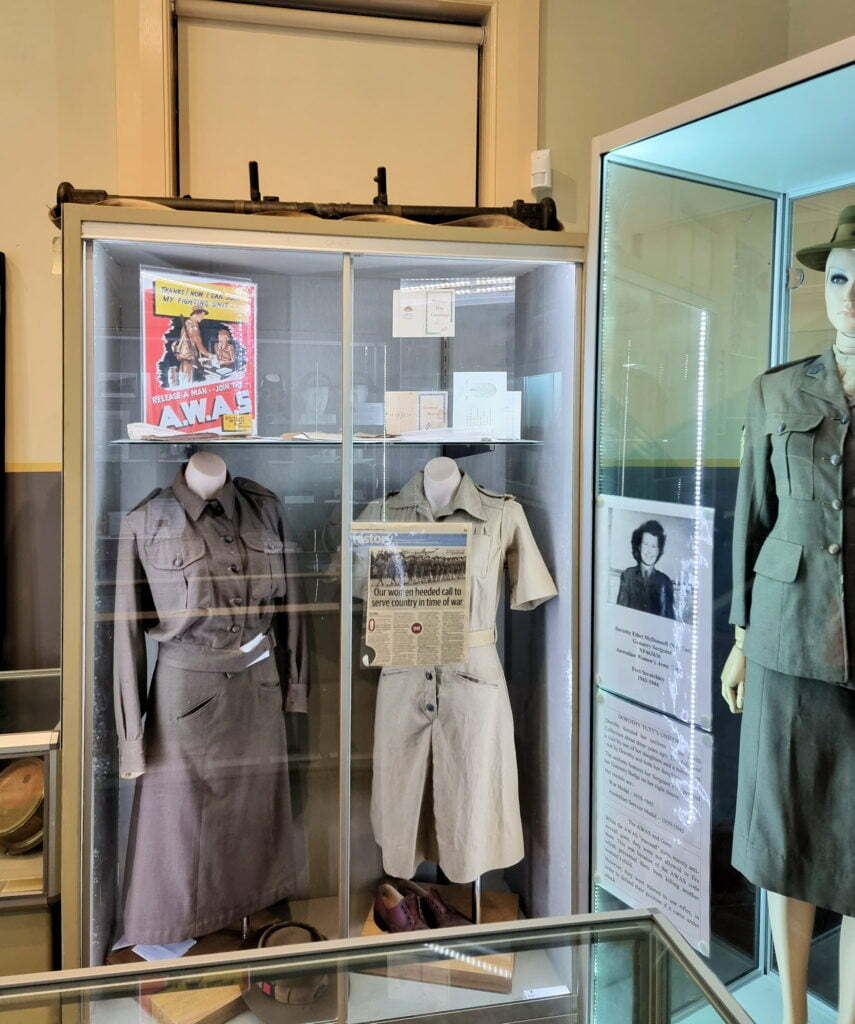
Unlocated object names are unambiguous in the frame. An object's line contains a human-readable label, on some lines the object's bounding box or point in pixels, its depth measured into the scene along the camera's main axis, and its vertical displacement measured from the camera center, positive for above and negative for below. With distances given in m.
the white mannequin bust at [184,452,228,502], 2.20 -0.02
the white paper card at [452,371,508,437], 2.28 +0.19
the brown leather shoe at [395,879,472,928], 2.30 -1.19
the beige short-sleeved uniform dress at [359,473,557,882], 2.27 -0.70
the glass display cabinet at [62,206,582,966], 2.11 -0.28
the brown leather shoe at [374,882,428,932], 2.25 -1.18
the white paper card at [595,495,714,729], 1.93 -0.31
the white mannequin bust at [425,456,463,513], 2.28 -0.03
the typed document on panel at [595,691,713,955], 1.95 -0.82
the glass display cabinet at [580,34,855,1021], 1.80 +0.05
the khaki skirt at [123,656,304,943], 2.16 -0.89
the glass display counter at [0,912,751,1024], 0.90 -0.58
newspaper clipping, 2.23 -0.33
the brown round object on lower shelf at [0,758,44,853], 2.16 -0.86
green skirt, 1.60 -0.61
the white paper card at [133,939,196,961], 2.20 -1.25
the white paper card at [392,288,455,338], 2.22 +0.41
